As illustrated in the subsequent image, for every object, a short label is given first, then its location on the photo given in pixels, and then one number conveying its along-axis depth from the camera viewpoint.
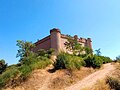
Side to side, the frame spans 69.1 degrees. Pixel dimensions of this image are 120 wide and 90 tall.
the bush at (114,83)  5.45
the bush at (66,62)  7.85
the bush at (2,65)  12.43
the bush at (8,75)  7.30
